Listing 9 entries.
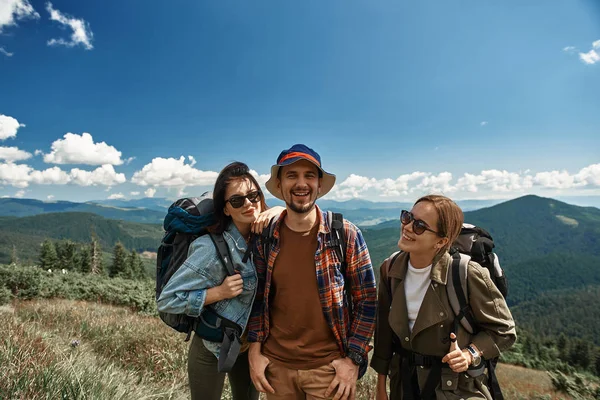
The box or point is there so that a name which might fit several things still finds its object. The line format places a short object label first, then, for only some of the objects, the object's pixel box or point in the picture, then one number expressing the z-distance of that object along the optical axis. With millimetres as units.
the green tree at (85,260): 45094
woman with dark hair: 2383
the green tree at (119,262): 44219
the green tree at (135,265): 46256
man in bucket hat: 2396
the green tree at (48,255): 41000
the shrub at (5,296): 9124
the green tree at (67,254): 44441
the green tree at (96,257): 43694
